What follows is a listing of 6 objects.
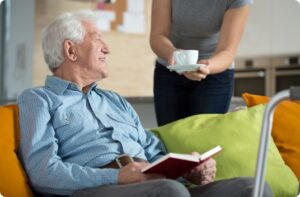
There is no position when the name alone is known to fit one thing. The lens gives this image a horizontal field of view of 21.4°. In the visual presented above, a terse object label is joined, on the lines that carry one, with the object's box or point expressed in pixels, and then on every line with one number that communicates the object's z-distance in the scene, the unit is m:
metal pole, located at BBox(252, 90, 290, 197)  2.02
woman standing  3.13
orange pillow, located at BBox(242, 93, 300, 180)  3.11
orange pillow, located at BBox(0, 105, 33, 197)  2.66
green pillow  2.95
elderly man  2.53
